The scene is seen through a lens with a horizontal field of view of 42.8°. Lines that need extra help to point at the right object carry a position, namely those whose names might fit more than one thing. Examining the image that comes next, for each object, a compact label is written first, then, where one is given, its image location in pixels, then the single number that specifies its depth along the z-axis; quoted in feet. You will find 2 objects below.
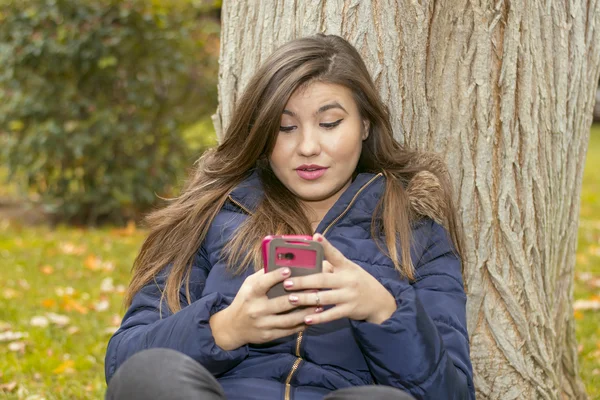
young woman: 6.66
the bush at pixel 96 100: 21.77
